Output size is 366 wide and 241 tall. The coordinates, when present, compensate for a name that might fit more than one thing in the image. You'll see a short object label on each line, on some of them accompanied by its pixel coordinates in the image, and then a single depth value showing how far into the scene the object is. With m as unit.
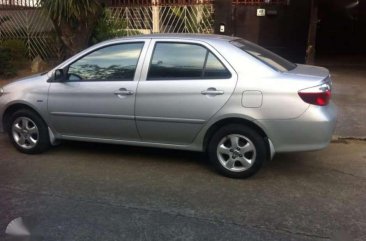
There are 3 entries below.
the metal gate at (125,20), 12.09
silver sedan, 5.38
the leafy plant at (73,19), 9.85
